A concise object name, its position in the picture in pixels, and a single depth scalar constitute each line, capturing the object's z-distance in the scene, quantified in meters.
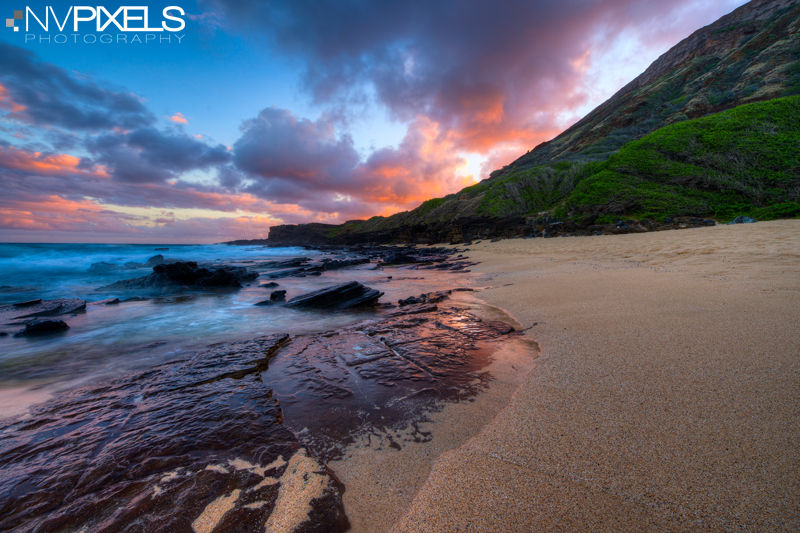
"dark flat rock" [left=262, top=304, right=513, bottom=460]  2.28
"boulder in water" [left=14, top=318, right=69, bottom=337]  5.43
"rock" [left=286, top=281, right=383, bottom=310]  6.50
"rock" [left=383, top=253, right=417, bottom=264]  16.81
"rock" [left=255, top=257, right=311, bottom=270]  19.72
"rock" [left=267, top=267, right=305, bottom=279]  14.73
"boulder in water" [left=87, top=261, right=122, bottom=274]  18.91
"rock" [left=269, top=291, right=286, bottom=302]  7.84
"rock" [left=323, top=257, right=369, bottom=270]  17.17
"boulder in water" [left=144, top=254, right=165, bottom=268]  25.63
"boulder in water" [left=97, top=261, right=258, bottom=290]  10.44
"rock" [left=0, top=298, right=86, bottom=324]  7.00
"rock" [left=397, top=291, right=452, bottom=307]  6.27
